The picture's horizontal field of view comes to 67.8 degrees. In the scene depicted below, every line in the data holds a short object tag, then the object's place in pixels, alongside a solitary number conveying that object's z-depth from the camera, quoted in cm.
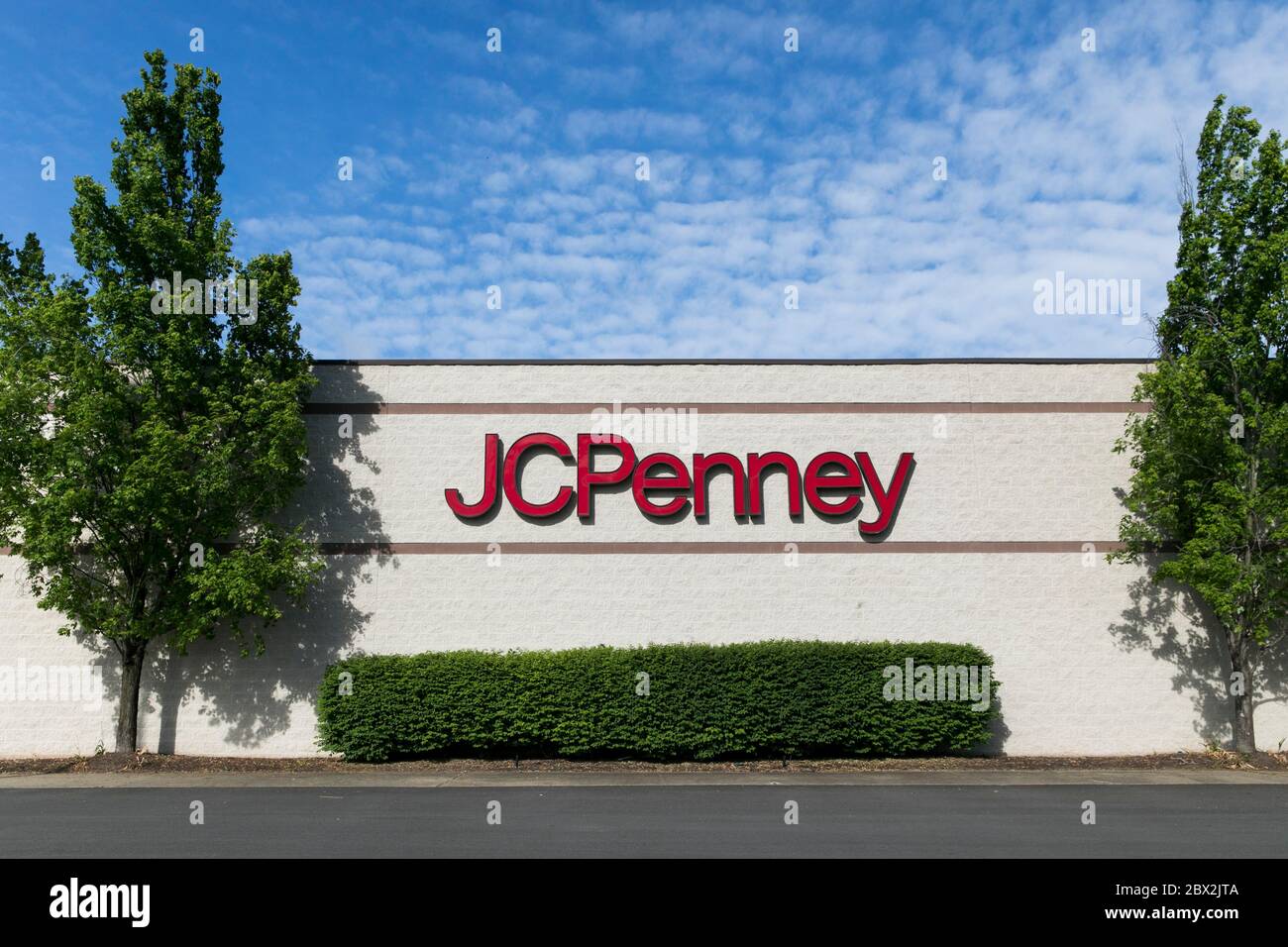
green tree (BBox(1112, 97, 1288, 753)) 1659
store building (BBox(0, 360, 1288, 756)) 1808
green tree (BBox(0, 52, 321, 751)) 1595
